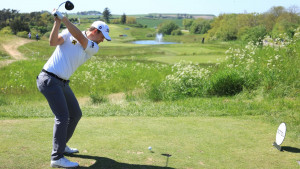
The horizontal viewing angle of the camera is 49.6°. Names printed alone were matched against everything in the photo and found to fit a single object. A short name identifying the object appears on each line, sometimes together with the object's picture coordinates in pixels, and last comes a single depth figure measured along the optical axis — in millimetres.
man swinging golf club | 4168
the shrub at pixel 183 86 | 12156
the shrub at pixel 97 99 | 12039
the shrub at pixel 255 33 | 35875
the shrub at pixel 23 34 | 46734
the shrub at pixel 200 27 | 83438
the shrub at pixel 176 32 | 87438
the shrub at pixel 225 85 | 12102
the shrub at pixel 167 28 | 93000
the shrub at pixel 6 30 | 48144
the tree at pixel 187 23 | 116438
